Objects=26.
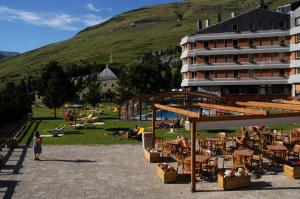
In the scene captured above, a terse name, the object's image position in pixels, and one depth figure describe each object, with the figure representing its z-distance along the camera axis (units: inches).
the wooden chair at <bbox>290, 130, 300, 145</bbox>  704.2
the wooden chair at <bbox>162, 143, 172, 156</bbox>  639.5
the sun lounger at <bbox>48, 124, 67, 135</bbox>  974.4
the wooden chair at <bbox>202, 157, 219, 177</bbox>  524.3
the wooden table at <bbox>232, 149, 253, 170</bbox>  538.1
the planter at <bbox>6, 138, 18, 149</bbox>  760.3
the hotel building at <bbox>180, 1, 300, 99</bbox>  1869.2
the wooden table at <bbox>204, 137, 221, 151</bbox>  682.1
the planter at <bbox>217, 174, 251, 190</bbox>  464.3
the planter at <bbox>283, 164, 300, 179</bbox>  508.7
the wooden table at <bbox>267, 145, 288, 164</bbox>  589.7
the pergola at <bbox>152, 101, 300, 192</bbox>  462.0
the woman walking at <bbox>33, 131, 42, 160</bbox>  638.6
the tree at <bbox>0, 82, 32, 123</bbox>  1243.8
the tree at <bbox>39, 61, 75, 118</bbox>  1442.8
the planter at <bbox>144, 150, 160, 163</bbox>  618.5
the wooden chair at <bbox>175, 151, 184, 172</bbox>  547.6
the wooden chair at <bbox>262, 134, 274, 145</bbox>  692.1
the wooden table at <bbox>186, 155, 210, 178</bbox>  513.1
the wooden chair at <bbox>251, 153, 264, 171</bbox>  547.1
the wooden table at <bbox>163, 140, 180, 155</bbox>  640.5
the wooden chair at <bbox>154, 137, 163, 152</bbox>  673.4
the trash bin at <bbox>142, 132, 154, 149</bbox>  697.7
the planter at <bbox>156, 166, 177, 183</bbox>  495.0
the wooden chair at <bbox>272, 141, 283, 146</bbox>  640.6
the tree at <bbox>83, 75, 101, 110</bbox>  1671.6
